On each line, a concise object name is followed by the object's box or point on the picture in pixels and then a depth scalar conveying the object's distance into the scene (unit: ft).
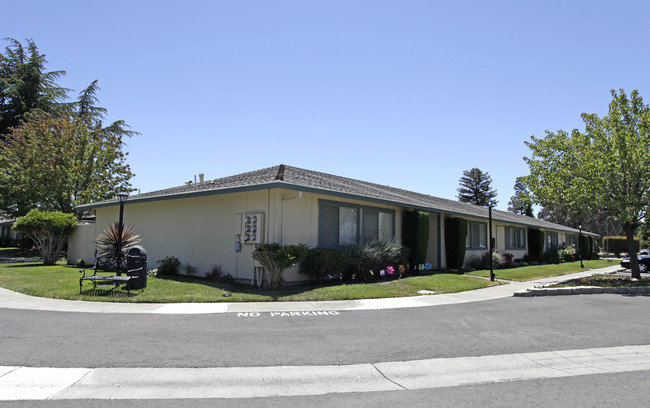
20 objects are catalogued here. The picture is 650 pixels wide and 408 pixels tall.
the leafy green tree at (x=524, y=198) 57.47
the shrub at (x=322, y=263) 41.55
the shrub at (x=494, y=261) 69.72
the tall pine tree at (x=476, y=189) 245.65
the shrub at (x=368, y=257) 44.68
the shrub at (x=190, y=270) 49.28
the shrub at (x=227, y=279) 43.70
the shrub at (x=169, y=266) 49.88
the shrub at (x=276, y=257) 37.93
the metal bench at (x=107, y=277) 36.86
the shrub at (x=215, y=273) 45.73
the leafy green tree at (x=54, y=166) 87.40
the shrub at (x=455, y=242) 63.12
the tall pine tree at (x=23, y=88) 111.75
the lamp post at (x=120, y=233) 44.16
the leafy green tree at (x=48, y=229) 66.85
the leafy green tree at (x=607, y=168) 51.37
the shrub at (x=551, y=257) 95.20
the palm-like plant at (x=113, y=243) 47.39
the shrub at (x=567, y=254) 99.93
